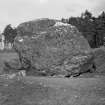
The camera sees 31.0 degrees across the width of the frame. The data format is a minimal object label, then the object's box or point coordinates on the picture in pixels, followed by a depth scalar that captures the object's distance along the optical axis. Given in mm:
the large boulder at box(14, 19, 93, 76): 9312
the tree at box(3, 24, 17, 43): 61531
